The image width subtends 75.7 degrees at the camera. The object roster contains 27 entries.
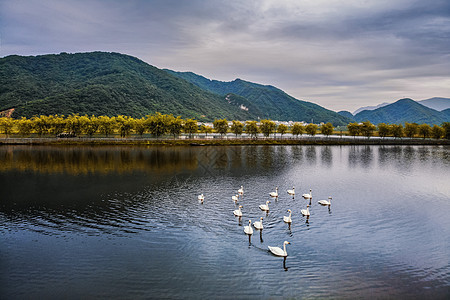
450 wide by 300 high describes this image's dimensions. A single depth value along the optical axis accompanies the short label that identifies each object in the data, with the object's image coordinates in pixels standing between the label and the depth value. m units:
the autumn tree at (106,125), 126.50
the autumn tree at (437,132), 149.88
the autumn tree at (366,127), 157.00
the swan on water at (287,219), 28.36
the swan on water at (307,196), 37.84
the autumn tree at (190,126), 135.41
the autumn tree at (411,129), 154.50
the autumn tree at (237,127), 145.25
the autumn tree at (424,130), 150.88
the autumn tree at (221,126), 140.00
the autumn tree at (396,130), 153.25
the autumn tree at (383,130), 154.50
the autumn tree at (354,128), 155.50
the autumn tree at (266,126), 145.12
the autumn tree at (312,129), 155.75
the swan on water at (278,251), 21.37
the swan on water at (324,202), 35.22
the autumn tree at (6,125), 123.06
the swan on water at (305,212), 31.04
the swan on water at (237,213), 29.66
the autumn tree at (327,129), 153.00
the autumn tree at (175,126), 128.75
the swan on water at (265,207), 32.53
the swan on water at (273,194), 38.01
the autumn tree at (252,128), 143.00
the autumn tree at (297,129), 149.88
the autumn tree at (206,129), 158.25
